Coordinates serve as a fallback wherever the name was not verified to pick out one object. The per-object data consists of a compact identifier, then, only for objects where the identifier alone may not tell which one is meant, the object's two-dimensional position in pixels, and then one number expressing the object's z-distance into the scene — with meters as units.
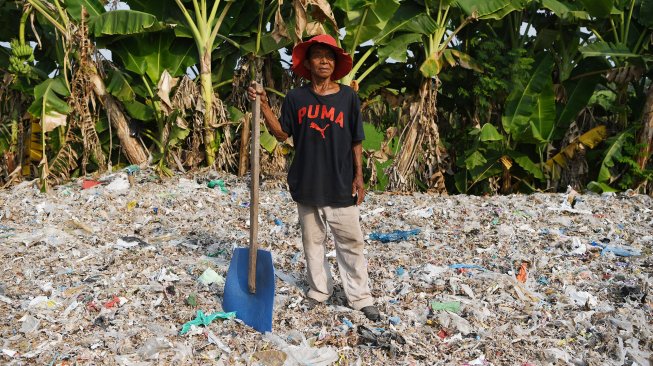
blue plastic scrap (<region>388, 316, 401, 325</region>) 4.02
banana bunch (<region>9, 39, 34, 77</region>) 8.71
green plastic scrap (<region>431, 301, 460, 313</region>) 4.22
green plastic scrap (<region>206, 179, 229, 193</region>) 8.26
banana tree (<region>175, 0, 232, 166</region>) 8.65
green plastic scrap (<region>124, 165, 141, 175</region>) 8.49
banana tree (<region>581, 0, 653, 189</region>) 9.29
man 3.84
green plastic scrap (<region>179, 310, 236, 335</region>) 3.82
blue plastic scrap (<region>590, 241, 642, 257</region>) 5.74
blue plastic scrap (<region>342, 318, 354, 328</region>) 3.94
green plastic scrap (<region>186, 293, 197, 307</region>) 4.12
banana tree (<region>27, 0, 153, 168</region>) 8.31
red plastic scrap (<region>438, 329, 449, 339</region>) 3.95
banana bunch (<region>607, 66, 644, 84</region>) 9.48
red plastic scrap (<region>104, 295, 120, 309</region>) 4.15
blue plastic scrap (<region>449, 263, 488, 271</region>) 5.11
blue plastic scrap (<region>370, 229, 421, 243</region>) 6.08
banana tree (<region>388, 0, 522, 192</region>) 9.13
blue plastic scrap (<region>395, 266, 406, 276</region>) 4.98
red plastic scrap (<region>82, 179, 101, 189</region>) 8.15
